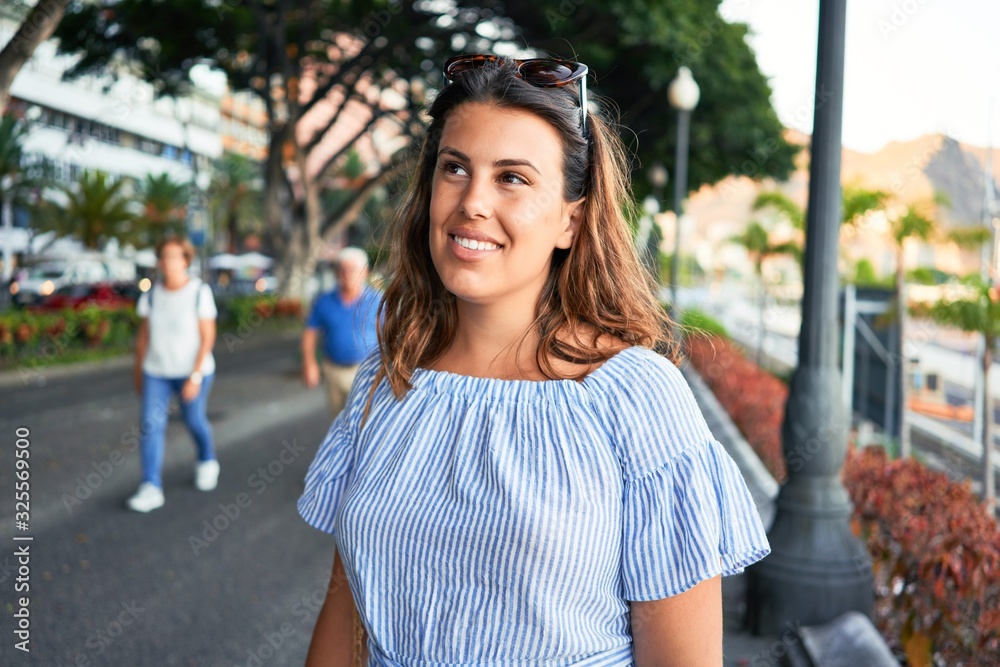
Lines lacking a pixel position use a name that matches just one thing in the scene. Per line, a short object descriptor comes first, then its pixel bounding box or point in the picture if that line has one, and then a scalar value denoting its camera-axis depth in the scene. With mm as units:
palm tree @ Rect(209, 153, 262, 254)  49375
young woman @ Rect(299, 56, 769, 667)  1408
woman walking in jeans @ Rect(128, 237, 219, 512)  6148
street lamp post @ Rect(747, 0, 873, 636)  4176
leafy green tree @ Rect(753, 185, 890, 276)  14789
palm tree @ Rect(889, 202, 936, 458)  14258
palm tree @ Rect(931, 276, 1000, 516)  10078
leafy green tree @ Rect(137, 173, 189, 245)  39262
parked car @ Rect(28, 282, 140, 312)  23814
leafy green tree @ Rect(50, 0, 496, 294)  17734
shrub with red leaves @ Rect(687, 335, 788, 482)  8258
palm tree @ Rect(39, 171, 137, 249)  31734
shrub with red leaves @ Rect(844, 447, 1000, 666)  3480
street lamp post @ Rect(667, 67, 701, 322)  13102
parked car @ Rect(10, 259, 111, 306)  26234
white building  34938
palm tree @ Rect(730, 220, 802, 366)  25125
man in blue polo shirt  6445
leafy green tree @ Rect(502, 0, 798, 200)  15422
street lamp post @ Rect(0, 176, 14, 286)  23547
